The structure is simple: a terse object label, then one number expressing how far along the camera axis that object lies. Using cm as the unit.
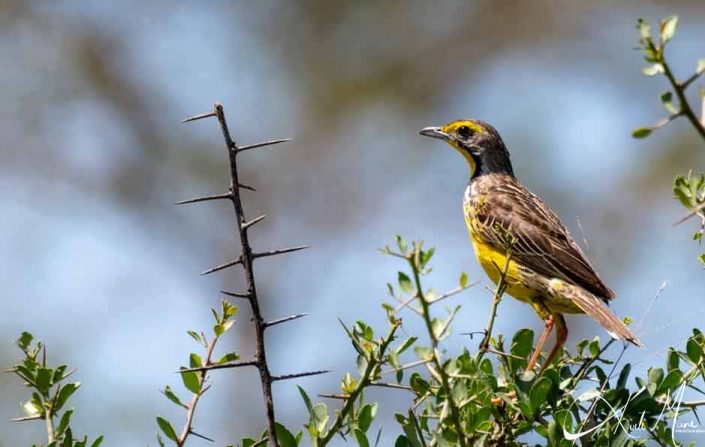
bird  973
